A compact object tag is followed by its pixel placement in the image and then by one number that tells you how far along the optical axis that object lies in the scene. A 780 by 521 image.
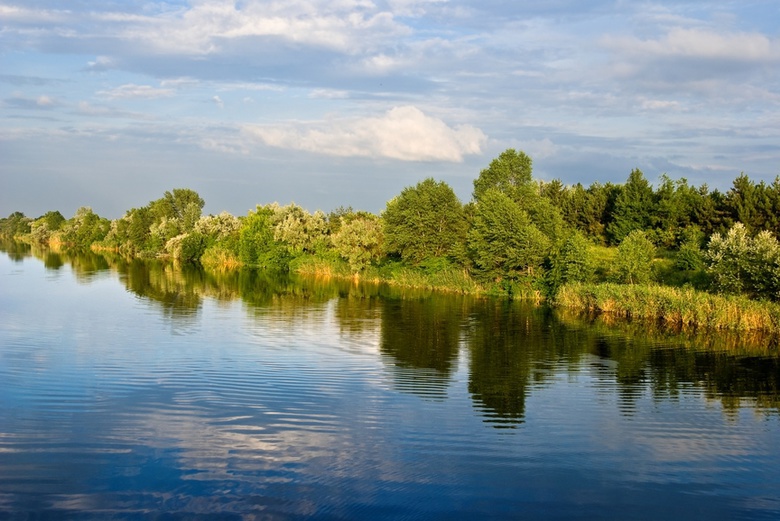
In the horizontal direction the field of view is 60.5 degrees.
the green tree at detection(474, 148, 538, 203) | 60.25
